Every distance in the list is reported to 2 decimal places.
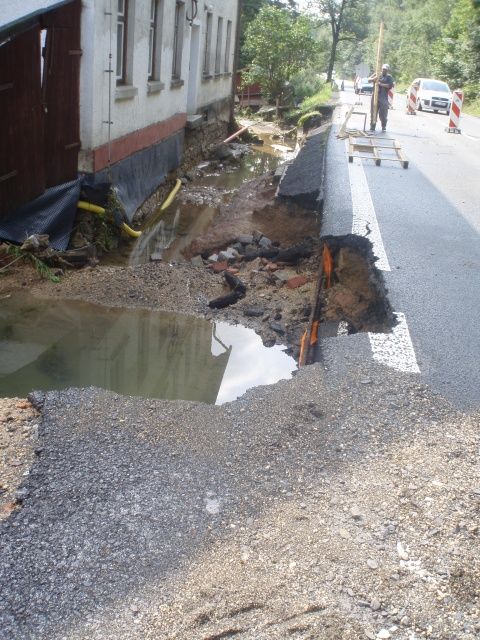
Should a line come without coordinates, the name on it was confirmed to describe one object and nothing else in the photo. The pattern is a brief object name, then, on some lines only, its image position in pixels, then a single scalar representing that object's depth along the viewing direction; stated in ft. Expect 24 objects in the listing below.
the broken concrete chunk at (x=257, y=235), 33.40
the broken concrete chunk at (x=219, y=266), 30.17
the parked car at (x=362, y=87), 133.49
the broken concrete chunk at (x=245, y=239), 33.40
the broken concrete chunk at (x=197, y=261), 30.95
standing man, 56.16
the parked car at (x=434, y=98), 100.73
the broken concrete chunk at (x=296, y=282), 26.96
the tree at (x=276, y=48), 101.91
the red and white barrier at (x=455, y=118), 68.18
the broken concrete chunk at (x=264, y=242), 32.63
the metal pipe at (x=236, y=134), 72.08
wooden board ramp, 42.16
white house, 31.53
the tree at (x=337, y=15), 181.98
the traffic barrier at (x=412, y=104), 92.56
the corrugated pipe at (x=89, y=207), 30.99
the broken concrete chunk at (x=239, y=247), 32.65
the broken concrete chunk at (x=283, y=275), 27.91
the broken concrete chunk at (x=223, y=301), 25.86
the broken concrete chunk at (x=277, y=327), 23.45
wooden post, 49.70
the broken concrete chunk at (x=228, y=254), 31.55
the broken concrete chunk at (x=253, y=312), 24.95
